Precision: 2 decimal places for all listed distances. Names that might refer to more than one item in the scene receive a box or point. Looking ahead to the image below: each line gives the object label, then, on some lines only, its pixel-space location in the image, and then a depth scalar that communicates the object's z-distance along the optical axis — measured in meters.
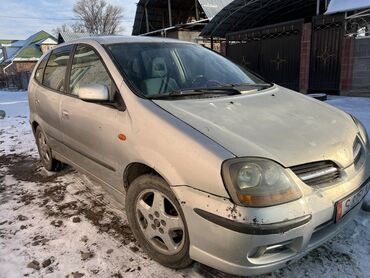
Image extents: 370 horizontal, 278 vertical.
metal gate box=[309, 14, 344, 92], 10.78
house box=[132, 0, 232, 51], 19.59
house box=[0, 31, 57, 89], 50.52
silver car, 1.99
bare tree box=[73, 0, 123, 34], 61.41
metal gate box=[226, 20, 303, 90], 12.19
